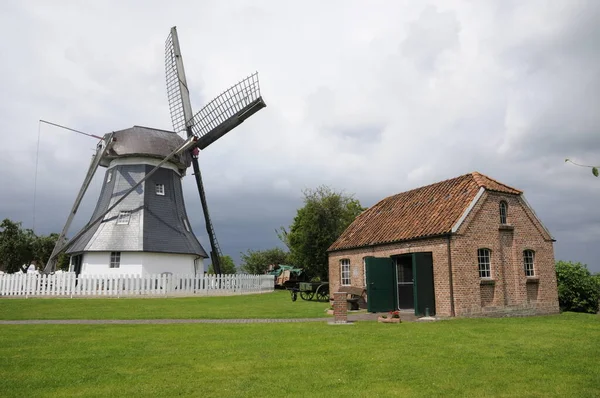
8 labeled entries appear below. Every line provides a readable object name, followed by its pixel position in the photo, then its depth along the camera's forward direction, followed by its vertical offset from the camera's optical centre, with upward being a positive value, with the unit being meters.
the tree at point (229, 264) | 70.00 +0.92
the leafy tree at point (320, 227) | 36.78 +3.32
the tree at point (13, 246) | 44.12 +2.49
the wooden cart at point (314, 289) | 23.27 -1.04
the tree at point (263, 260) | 52.83 +1.13
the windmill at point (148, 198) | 28.98 +4.86
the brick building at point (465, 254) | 15.80 +0.50
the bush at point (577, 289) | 19.28 -0.92
